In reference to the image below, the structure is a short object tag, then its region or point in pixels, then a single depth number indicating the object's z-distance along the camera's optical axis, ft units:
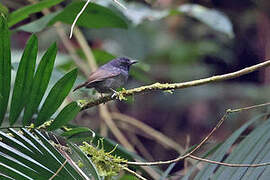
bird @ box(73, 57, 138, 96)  22.73
